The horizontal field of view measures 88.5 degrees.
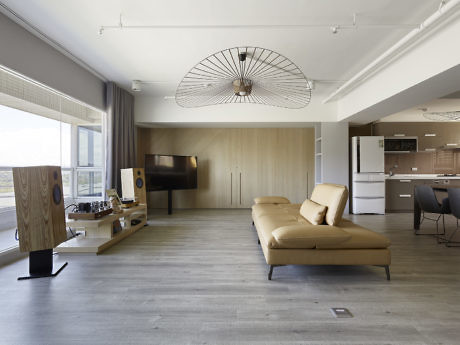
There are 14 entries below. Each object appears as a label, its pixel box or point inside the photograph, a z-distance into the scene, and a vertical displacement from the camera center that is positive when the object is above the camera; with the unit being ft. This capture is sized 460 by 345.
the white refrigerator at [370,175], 17.60 -0.43
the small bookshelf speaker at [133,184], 13.87 -0.81
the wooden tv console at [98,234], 9.26 -2.95
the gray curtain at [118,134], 13.91 +2.30
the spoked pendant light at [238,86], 7.60 +2.91
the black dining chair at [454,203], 9.97 -1.45
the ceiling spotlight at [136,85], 13.71 +4.98
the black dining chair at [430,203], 11.41 -1.70
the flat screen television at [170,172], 17.17 -0.13
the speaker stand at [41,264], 7.39 -2.94
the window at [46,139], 9.43 +1.59
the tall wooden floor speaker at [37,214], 7.06 -1.33
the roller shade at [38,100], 8.78 +3.14
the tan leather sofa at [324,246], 6.80 -2.26
